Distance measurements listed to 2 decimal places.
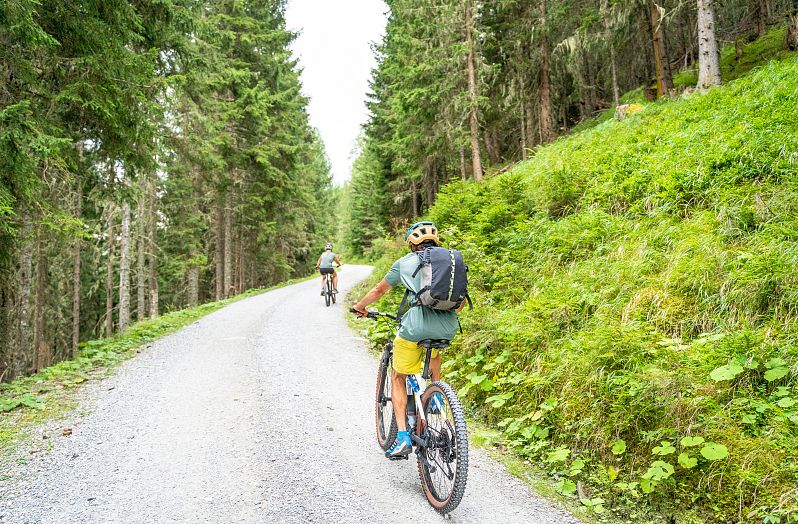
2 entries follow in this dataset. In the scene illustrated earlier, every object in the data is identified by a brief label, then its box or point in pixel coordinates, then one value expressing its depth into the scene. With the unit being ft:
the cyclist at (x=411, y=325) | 13.05
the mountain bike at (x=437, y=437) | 11.20
